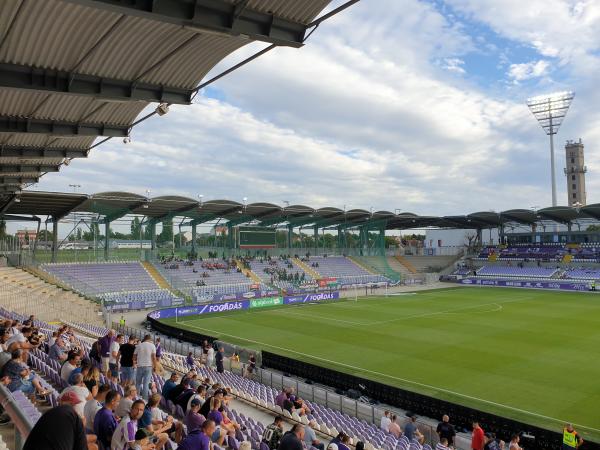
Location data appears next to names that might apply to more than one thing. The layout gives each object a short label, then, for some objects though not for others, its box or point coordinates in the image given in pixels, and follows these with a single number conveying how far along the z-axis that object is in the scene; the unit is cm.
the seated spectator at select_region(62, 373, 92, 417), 703
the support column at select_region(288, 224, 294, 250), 6950
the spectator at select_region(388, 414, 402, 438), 1394
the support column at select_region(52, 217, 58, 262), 4786
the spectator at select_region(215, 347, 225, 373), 2155
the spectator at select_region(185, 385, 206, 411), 958
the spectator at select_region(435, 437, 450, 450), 1262
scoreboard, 6069
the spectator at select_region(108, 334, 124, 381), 1319
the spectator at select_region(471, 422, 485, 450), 1305
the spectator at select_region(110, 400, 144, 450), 632
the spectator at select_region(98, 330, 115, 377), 1328
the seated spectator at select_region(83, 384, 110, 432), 711
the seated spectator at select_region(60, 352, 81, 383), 944
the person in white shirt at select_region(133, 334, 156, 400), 1188
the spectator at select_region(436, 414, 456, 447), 1367
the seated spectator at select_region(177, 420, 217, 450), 593
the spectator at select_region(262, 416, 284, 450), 918
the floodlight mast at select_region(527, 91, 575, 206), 8169
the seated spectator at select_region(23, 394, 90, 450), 336
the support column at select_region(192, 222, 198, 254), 5998
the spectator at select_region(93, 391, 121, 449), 667
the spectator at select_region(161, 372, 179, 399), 1098
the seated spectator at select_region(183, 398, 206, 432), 799
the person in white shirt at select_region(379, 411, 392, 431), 1436
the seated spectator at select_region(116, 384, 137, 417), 814
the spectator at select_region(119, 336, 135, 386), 1202
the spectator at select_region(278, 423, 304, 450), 677
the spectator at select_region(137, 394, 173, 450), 700
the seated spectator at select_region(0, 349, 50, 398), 806
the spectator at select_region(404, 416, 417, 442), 1417
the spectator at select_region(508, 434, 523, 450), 1180
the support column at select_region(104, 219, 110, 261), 5169
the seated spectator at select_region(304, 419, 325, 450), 1038
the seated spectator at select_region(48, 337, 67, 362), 1268
